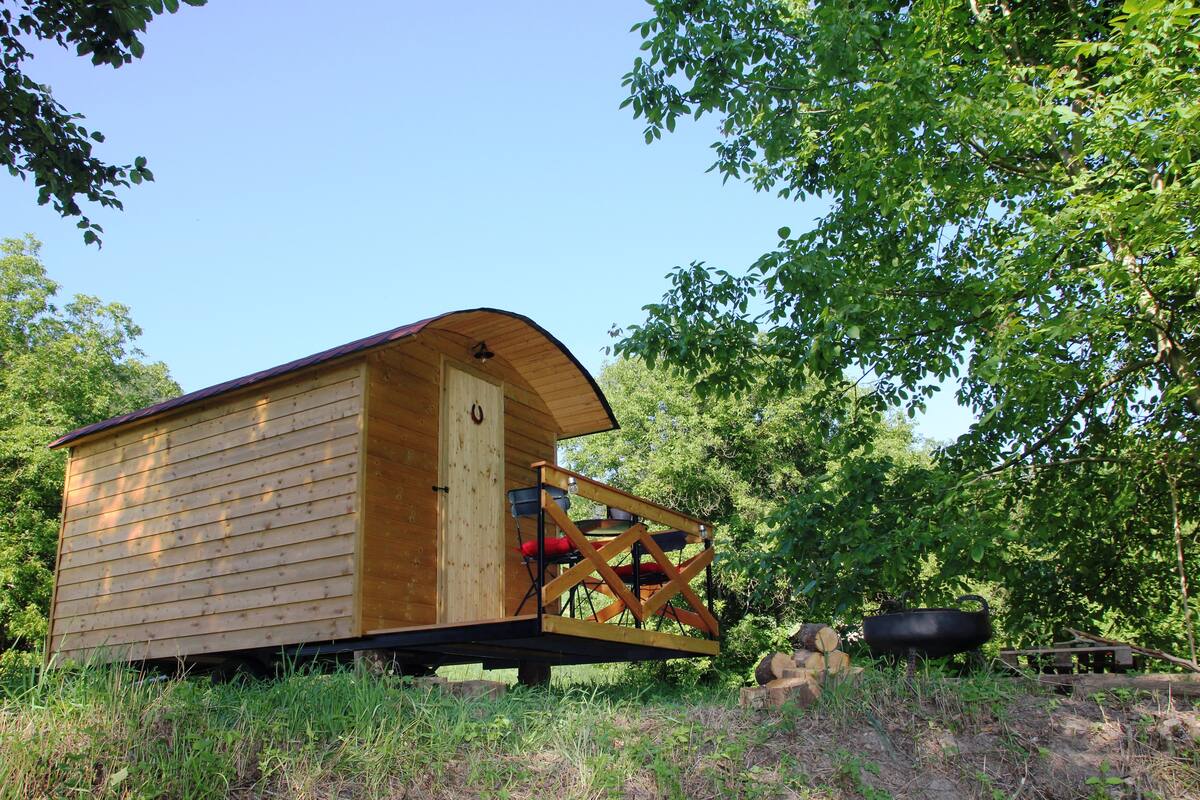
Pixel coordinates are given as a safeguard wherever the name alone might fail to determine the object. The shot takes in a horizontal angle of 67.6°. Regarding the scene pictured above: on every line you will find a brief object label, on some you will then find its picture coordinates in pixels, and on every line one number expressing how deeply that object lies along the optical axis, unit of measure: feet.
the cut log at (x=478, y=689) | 17.85
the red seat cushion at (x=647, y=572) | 25.54
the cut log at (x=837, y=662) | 17.81
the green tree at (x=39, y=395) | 55.72
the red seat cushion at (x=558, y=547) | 21.38
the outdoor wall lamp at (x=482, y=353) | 25.91
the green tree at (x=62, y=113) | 16.94
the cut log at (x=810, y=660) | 18.22
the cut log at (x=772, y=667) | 18.53
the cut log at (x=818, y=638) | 18.80
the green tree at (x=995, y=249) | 18.12
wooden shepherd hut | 21.07
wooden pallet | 19.67
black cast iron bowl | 18.75
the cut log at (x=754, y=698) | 16.93
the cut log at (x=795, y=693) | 16.88
